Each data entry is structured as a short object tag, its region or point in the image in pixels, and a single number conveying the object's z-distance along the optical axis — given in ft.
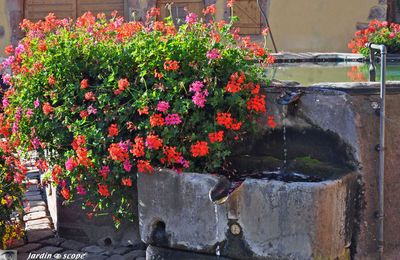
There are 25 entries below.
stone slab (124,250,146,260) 12.74
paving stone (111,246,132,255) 13.00
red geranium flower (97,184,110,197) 11.59
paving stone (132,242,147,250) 13.03
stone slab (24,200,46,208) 16.47
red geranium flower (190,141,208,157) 10.76
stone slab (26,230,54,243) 13.93
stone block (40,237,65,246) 13.62
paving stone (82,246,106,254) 13.12
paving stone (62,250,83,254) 13.08
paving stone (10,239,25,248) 13.49
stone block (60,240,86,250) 13.37
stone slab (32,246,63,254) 13.15
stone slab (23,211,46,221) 15.43
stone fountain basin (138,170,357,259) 9.91
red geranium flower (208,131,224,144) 10.80
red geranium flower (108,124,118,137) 11.17
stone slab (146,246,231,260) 10.95
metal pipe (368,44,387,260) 10.50
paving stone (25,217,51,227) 14.94
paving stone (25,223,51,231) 14.56
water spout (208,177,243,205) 10.51
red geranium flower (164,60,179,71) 11.08
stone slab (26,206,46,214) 16.00
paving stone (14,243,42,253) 13.26
